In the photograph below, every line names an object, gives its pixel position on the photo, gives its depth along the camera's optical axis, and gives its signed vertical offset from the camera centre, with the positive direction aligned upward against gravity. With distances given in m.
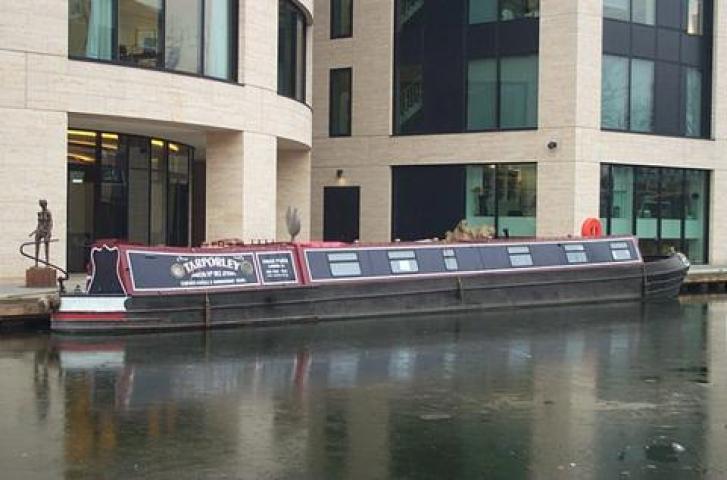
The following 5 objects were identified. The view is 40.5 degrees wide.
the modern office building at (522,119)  31.97 +3.71
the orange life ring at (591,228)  27.78 -0.01
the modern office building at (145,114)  20.22 +2.42
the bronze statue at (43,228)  19.00 -0.17
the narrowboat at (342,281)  16.94 -1.16
